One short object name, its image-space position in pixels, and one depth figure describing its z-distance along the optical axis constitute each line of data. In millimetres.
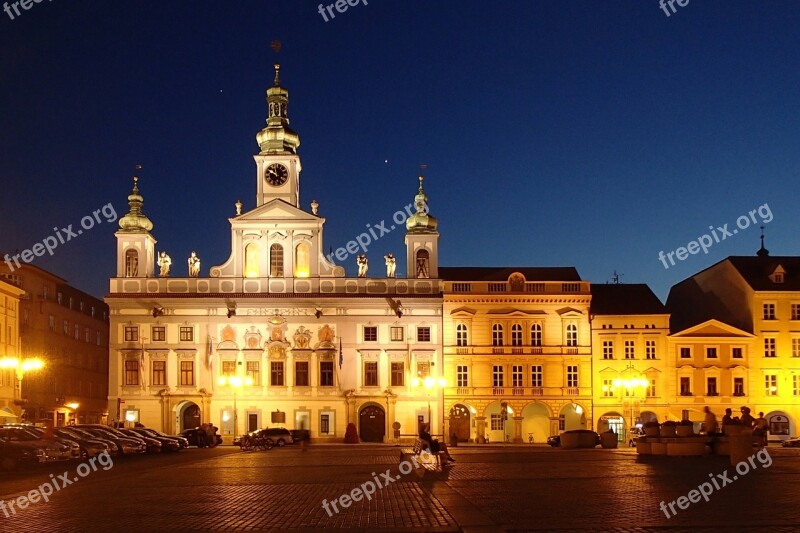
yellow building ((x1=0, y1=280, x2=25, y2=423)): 65500
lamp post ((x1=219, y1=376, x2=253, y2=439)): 72625
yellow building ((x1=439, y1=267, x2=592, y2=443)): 74250
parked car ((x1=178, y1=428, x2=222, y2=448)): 63103
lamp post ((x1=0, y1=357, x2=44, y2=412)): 48250
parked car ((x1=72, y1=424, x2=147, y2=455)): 47000
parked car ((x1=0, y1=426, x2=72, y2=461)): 38531
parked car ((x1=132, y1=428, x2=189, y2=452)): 52344
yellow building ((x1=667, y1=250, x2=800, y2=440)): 73438
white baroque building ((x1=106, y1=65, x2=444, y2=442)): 73375
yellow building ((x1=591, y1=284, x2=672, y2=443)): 73500
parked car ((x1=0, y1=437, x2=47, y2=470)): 36219
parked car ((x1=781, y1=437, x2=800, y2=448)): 52719
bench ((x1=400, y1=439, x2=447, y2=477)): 28656
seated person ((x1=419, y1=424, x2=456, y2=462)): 29406
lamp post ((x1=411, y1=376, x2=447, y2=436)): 72531
